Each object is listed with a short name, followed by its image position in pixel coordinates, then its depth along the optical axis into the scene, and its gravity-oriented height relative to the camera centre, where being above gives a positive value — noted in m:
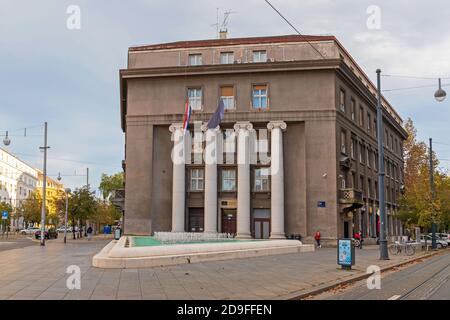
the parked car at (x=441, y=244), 53.67 -3.56
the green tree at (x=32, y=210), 97.75 -0.25
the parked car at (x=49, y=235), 60.59 -3.17
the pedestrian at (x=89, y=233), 59.97 -2.81
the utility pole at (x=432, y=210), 43.19 -0.09
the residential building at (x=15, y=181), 112.75 +6.69
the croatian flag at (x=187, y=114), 31.76 +5.82
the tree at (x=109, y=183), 124.79 +6.28
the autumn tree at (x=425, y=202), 44.28 +0.72
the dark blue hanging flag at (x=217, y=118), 31.33 +5.55
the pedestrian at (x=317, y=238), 42.34 -2.34
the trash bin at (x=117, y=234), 43.74 -2.12
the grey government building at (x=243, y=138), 45.00 +6.34
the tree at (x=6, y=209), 91.45 -0.06
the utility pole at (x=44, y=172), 42.26 +3.03
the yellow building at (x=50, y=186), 113.41 +7.06
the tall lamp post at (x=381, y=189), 27.14 +1.11
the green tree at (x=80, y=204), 65.06 +0.60
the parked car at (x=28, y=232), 93.22 -4.19
